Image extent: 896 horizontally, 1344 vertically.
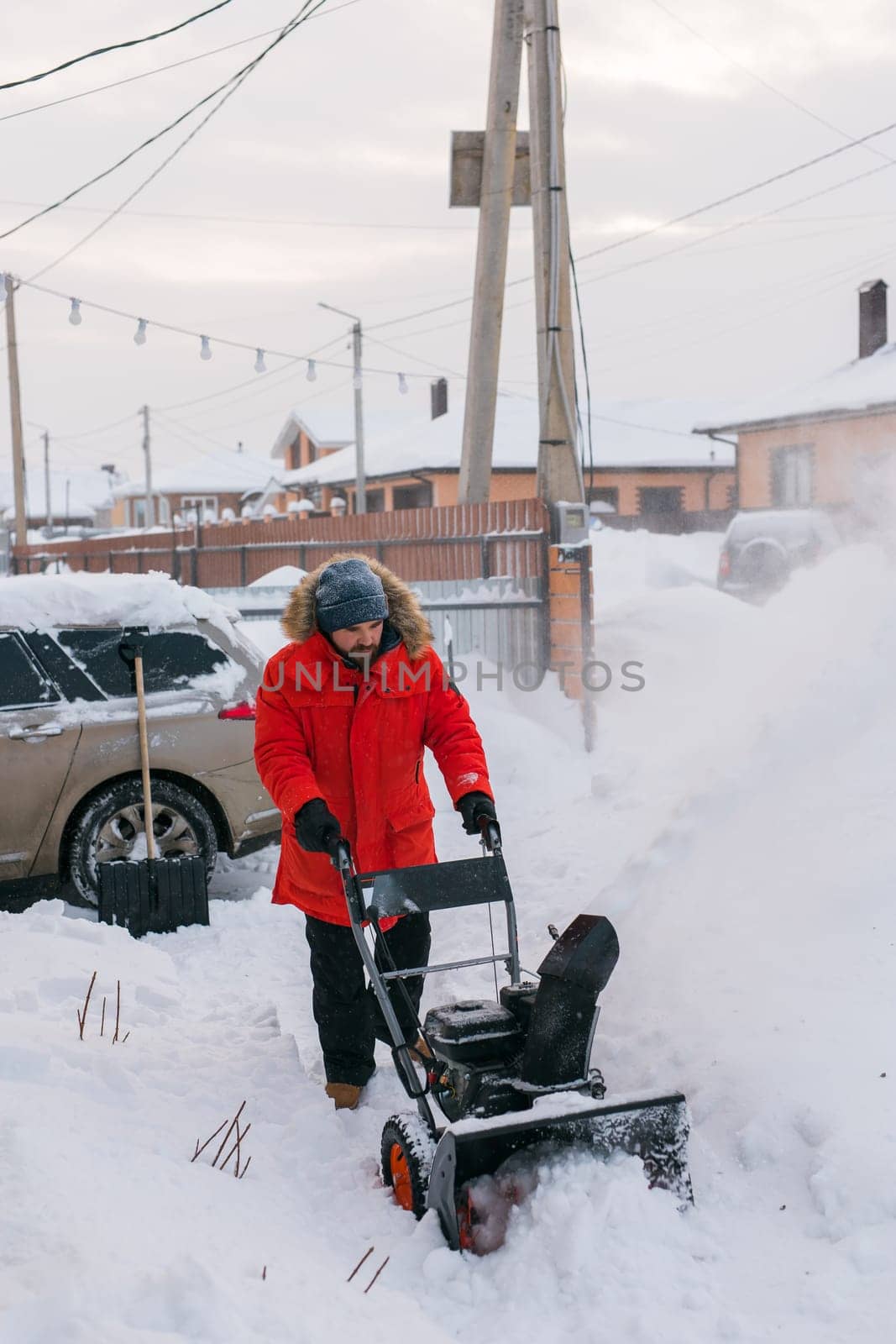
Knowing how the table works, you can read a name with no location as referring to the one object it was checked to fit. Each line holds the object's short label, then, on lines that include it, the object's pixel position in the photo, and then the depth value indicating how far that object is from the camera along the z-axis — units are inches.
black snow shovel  231.1
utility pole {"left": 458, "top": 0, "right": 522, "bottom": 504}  420.5
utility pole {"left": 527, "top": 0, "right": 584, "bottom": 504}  388.2
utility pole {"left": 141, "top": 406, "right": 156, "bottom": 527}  2072.1
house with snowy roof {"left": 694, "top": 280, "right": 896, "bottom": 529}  1018.7
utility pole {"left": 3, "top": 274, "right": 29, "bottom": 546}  1230.9
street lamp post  1230.3
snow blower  119.6
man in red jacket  149.2
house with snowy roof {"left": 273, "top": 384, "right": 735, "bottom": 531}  1397.6
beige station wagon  238.2
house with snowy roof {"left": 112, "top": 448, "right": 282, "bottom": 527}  2802.7
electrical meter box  422.0
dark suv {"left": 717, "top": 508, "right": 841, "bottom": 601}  693.3
